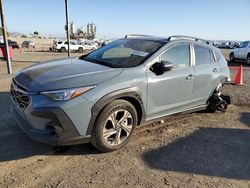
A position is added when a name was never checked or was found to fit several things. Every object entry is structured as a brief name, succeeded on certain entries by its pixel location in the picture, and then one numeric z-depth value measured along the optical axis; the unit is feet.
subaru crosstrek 7.70
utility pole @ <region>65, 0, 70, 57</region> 38.75
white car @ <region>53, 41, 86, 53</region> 80.87
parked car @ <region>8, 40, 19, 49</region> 96.92
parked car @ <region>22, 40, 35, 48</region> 106.58
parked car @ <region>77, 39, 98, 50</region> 87.30
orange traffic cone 22.58
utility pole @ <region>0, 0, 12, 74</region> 24.89
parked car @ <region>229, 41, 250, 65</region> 41.14
